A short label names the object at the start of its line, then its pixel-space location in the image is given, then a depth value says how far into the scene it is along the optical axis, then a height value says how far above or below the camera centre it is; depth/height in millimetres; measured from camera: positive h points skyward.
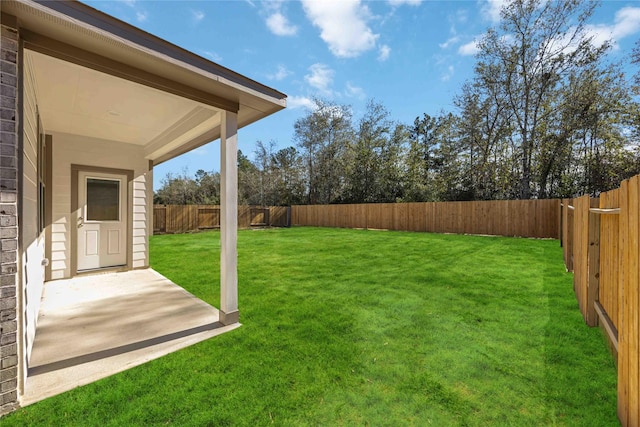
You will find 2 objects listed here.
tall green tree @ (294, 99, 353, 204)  20953 +5485
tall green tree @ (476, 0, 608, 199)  11688 +6999
